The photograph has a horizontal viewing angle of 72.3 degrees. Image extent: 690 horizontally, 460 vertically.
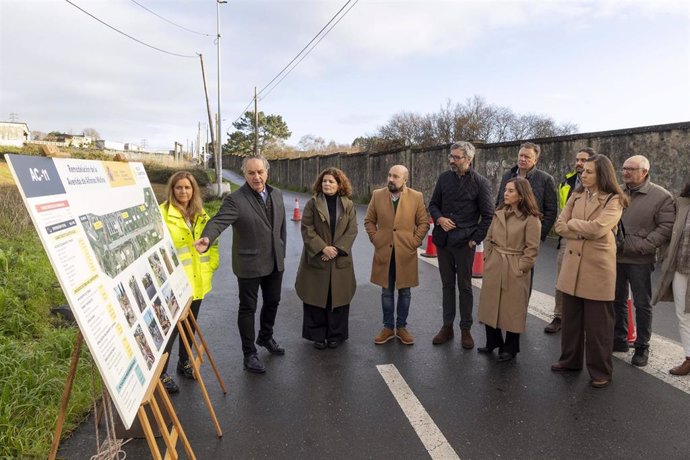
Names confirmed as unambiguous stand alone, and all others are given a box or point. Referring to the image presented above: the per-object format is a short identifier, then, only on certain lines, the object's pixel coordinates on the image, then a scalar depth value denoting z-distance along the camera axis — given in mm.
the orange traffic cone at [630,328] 4645
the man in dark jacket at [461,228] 4691
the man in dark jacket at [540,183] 5207
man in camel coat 4797
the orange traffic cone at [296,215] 15849
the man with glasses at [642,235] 4168
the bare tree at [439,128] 38094
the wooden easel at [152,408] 2082
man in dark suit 4117
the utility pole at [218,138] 25036
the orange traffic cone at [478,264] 7770
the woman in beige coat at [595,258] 3768
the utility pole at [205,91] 31484
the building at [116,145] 77388
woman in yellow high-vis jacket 3885
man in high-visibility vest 5027
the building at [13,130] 70538
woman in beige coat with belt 4203
